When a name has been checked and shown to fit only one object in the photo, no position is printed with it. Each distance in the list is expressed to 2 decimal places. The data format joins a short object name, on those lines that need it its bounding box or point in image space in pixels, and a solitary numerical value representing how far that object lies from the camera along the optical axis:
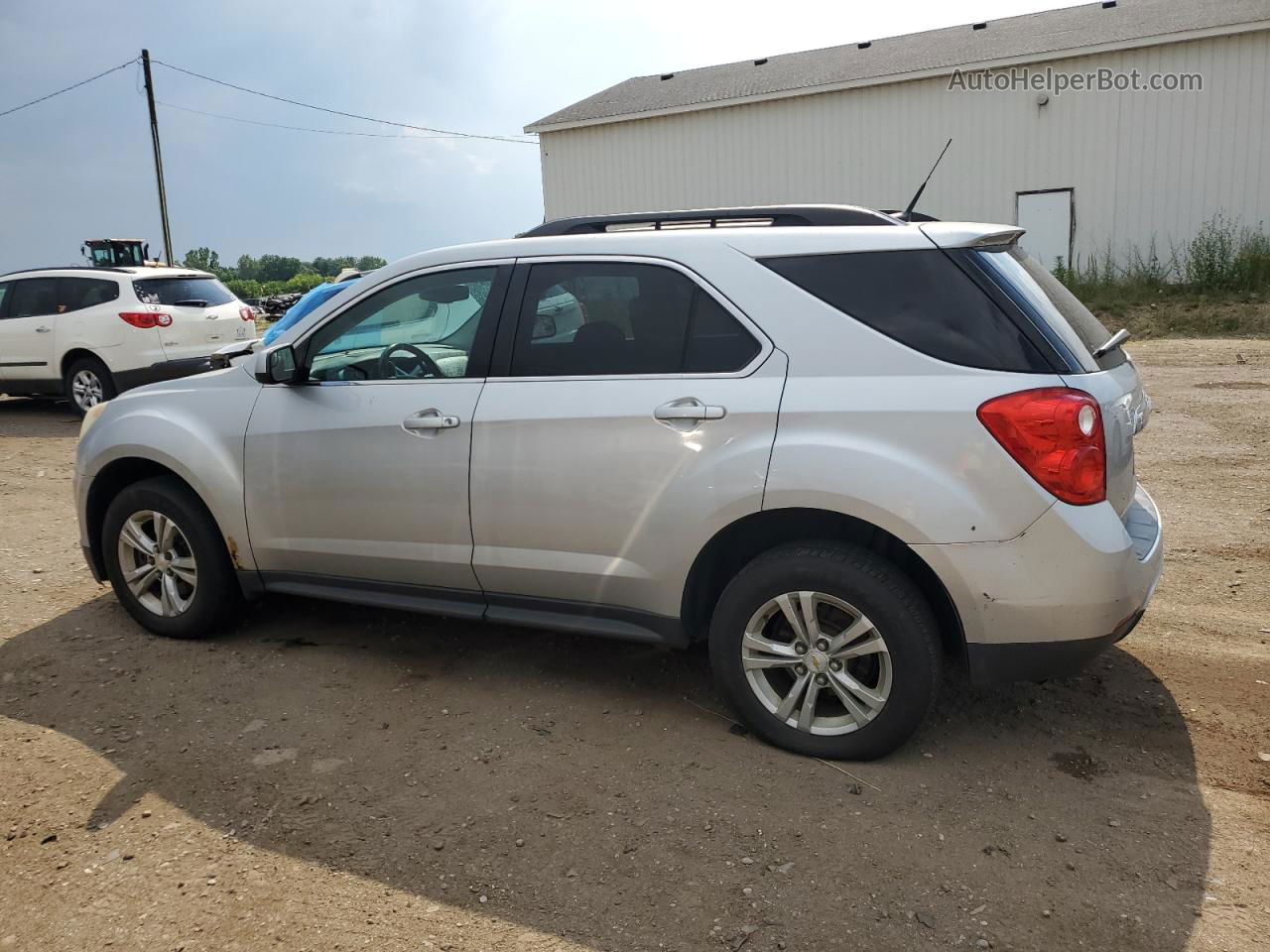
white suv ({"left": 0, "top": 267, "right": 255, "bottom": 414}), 11.54
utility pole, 30.75
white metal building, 17.67
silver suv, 3.10
